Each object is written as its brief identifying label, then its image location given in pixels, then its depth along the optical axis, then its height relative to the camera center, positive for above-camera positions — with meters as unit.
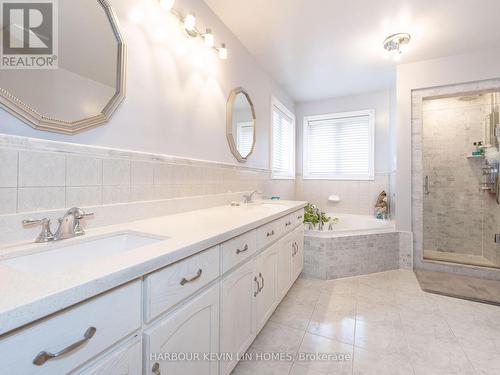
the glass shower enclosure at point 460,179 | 3.05 +0.15
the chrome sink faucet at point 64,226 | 0.90 -0.15
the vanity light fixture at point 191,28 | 1.44 +1.12
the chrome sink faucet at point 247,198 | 2.30 -0.09
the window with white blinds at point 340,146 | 3.81 +0.72
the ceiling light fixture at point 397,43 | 2.27 +1.42
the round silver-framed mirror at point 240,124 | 2.28 +0.66
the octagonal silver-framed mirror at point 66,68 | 0.90 +0.52
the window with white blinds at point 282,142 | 3.34 +0.71
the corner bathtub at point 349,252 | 2.63 -0.70
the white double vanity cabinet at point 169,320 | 0.48 -0.37
